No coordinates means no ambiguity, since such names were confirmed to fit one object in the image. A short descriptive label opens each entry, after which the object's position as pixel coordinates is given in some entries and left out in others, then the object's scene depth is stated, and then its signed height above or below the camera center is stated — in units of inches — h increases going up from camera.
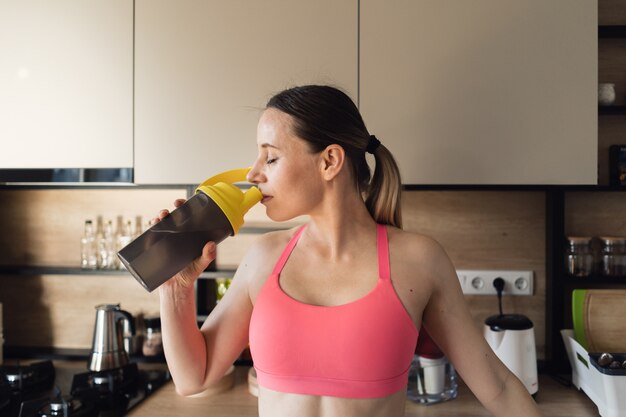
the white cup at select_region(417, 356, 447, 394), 61.5 -18.7
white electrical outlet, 73.5 -9.4
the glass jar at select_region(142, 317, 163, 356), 74.7 -17.9
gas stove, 56.4 -21.7
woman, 39.4 -6.8
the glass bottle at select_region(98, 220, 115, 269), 76.8 -5.2
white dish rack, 54.5 -18.3
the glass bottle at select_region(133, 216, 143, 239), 78.1 -1.8
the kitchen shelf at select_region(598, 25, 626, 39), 69.1 +24.3
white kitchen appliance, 61.4 -15.6
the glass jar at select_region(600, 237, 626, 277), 69.7 -5.5
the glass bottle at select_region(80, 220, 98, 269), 77.5 -5.2
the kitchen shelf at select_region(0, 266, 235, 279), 73.4 -8.4
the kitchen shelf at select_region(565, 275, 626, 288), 69.1 -8.6
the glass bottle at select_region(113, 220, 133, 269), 75.9 -3.1
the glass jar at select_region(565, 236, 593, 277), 69.9 -5.8
